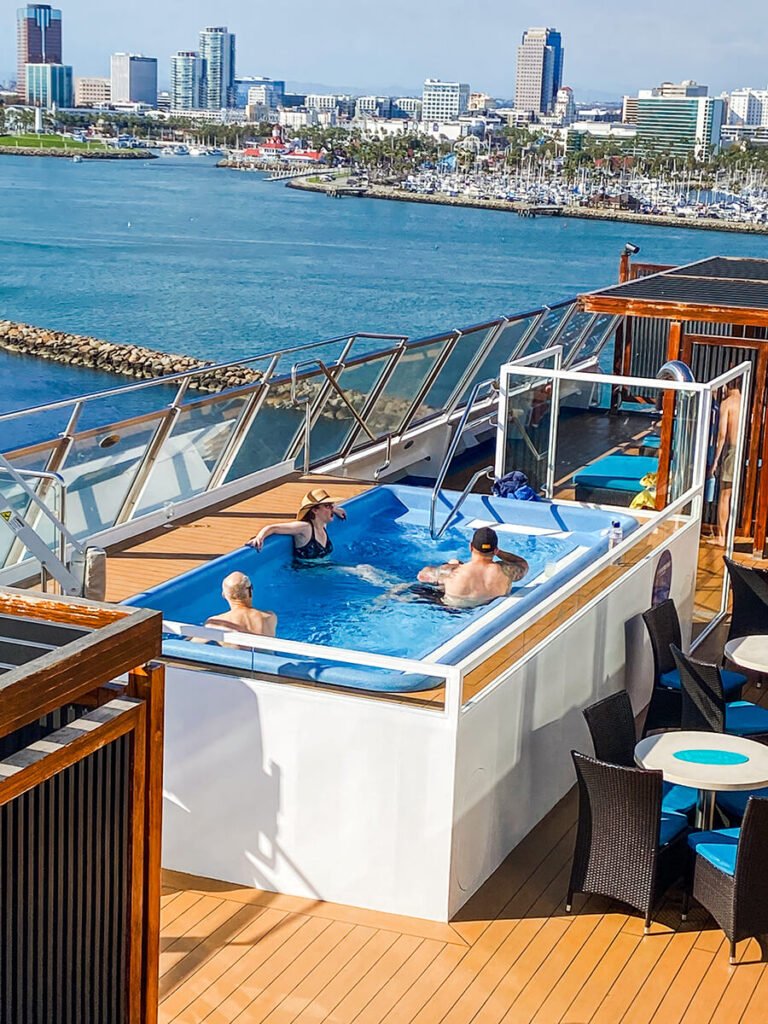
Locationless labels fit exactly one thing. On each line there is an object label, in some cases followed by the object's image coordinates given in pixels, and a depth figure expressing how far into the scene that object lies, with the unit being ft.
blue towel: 32.91
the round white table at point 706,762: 18.67
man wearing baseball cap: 27.66
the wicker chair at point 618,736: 19.91
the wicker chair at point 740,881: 17.10
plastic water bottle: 26.05
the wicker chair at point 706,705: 22.38
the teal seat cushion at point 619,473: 33.27
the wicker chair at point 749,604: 27.71
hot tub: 25.59
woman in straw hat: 30.40
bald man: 22.70
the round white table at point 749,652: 24.12
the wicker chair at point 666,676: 24.17
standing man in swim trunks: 32.99
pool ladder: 32.14
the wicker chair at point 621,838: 17.98
